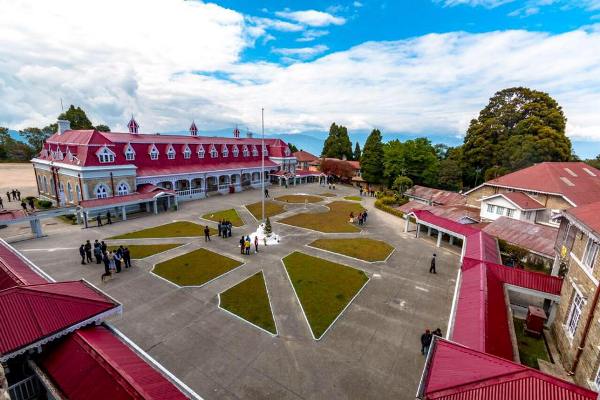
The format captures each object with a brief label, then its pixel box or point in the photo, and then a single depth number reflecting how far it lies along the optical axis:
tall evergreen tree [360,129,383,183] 55.91
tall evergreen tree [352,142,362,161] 84.50
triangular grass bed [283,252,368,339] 15.48
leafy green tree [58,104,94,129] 57.41
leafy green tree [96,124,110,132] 69.93
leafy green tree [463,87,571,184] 40.00
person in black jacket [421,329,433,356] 12.71
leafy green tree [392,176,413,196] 45.12
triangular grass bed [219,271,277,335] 14.84
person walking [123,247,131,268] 19.70
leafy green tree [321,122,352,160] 76.31
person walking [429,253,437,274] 20.70
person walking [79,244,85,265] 20.10
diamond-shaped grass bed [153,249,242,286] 18.80
